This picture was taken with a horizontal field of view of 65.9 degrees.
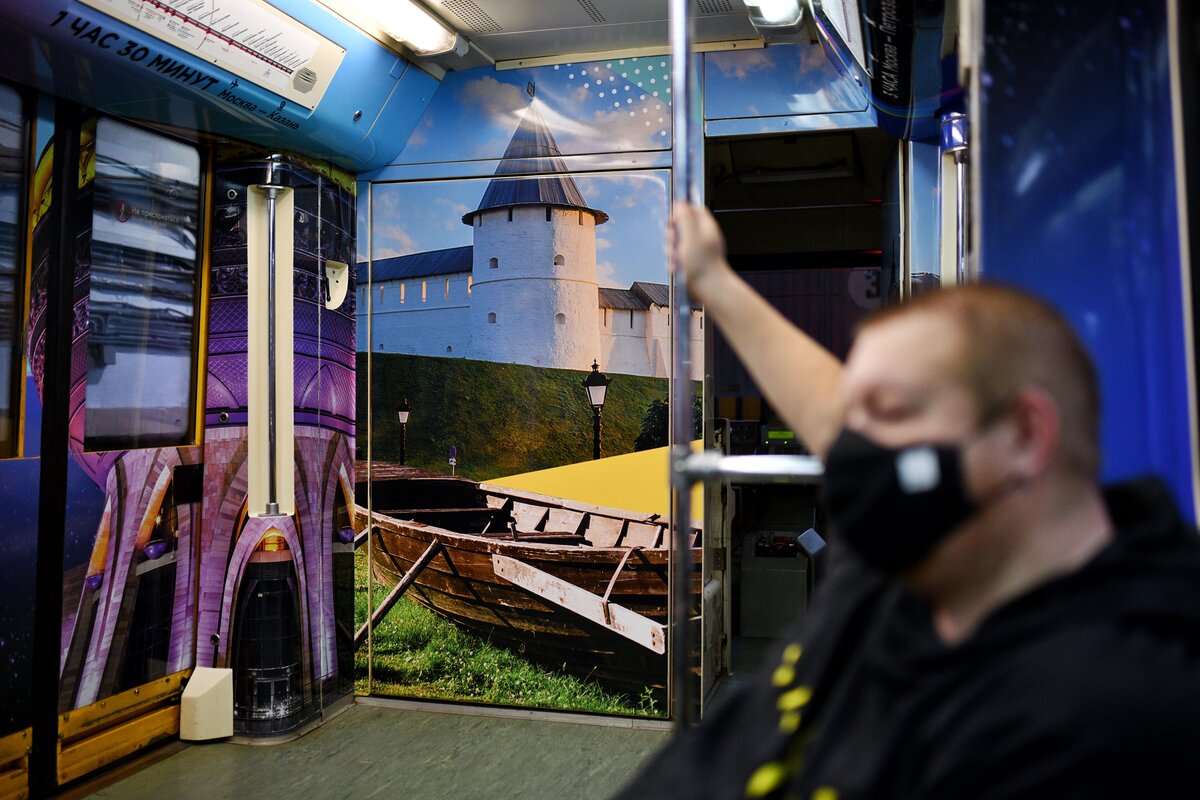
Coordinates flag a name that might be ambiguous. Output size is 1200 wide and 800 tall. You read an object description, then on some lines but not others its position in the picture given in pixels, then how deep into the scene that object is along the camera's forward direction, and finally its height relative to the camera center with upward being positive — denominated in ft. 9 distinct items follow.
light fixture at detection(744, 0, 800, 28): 9.88 +4.60
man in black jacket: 2.13 -0.42
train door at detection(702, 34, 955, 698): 11.33 +3.26
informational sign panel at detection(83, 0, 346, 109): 8.43 +3.98
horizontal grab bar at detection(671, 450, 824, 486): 3.53 -0.13
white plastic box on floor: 10.96 -3.19
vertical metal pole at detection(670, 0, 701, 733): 3.78 +0.28
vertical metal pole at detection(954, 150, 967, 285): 8.65 +2.19
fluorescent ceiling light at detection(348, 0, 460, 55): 10.38 +4.82
